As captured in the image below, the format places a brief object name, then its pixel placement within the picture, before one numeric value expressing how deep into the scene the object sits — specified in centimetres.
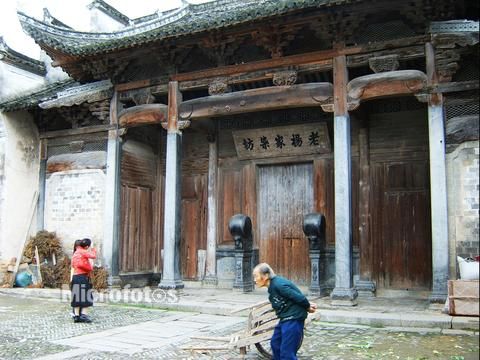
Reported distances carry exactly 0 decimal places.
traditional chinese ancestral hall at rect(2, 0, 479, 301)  811
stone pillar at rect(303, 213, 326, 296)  965
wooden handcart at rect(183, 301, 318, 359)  509
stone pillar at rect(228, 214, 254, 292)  1051
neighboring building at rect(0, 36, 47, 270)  1193
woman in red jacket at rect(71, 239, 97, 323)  772
